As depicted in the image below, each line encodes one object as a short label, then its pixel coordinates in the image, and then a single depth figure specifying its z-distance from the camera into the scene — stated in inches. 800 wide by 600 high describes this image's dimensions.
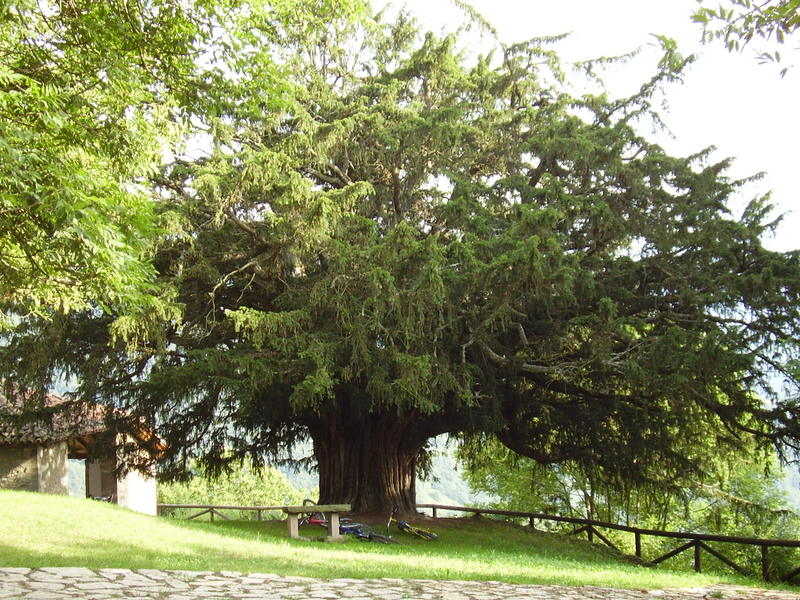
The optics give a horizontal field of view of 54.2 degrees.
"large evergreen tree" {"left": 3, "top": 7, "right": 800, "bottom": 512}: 523.8
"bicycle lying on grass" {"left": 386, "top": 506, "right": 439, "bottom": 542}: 608.1
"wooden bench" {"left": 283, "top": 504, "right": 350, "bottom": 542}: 533.0
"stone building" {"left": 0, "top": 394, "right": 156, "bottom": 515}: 664.4
